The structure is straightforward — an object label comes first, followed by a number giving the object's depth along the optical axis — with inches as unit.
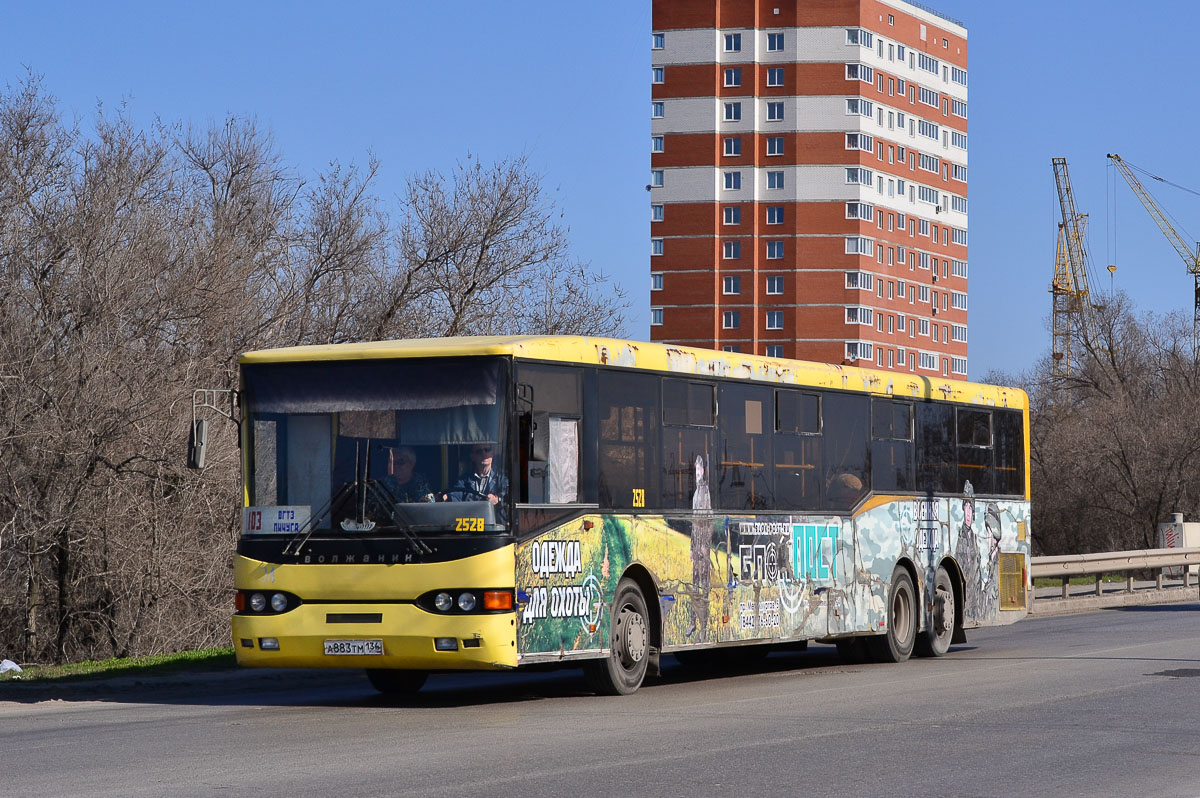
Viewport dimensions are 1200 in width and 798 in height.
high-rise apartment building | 4613.7
